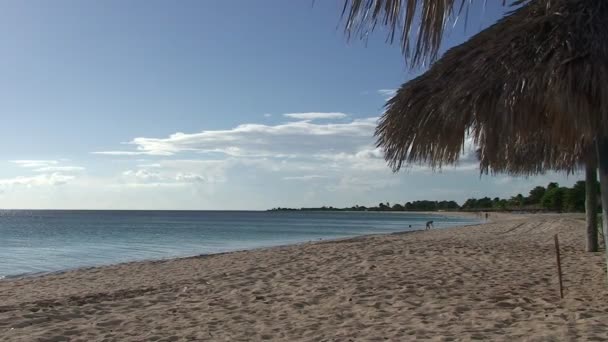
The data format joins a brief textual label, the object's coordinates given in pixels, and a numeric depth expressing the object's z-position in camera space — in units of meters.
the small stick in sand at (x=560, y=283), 6.29
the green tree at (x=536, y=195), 107.44
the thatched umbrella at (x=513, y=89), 4.05
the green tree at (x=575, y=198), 61.84
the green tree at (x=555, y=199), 73.12
